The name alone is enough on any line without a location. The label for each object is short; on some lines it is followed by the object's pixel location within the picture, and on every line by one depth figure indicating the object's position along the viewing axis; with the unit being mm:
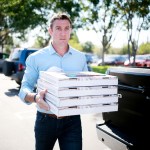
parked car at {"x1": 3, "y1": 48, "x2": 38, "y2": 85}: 12297
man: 2721
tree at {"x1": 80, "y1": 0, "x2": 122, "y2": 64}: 22594
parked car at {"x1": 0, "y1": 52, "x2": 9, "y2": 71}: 23706
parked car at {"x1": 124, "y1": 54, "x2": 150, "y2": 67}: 25219
